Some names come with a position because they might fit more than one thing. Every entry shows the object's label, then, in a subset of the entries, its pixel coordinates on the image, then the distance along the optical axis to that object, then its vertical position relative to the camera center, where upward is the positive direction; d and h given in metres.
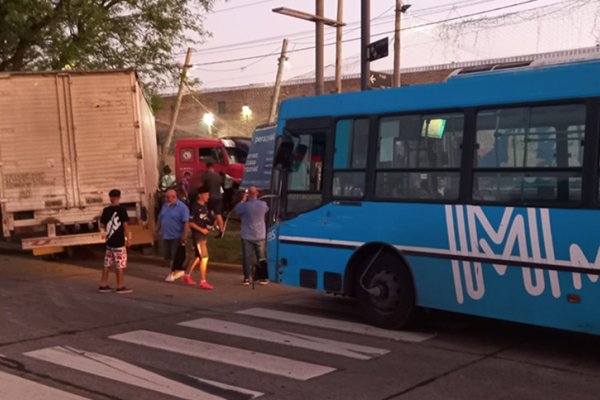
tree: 18.08 +3.06
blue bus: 6.70 -0.64
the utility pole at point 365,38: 14.27 +2.09
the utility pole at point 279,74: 28.05 +2.75
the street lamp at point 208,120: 41.56 +1.27
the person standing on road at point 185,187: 17.87 -1.31
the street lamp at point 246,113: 43.78 +1.78
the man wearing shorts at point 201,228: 12.02 -1.48
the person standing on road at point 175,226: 12.29 -1.48
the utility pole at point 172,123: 32.76 +0.95
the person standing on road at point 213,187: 17.09 -1.12
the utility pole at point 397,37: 23.81 +3.52
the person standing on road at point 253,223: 11.58 -1.35
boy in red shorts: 11.09 -1.43
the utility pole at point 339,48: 18.81 +2.53
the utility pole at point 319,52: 17.17 +2.16
